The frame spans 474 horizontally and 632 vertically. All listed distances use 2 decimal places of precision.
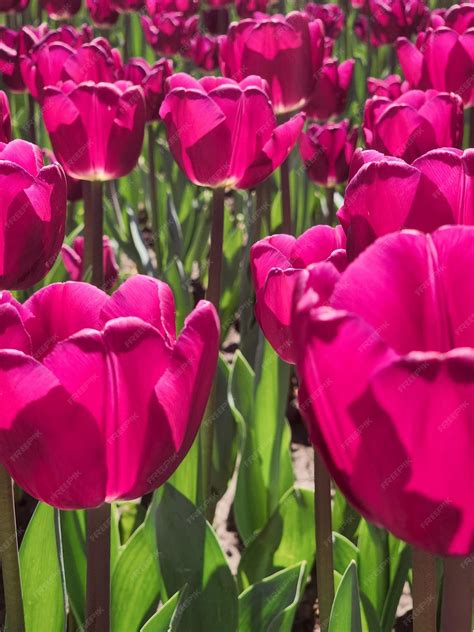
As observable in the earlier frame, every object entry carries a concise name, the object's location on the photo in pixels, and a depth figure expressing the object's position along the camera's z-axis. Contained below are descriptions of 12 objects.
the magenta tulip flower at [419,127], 0.33
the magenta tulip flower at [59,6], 0.78
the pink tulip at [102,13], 0.83
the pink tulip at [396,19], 0.84
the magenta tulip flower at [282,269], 0.20
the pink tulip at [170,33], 0.75
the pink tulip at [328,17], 0.85
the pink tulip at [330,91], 0.61
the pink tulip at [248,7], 0.86
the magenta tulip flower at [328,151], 0.53
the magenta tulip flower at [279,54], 0.45
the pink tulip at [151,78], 0.51
